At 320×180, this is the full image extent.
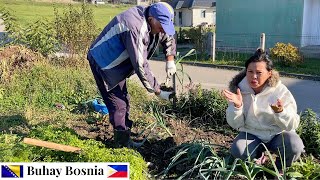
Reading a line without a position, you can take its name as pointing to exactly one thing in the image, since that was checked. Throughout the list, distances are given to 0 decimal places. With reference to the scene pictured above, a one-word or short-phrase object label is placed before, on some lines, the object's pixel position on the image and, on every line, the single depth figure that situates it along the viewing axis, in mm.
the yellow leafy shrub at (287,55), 8474
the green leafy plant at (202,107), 3716
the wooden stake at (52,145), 2356
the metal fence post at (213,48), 9743
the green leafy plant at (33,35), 6742
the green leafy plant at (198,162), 2463
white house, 27132
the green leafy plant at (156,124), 3273
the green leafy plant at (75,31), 6812
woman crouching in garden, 2486
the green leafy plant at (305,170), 2404
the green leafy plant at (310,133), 3003
